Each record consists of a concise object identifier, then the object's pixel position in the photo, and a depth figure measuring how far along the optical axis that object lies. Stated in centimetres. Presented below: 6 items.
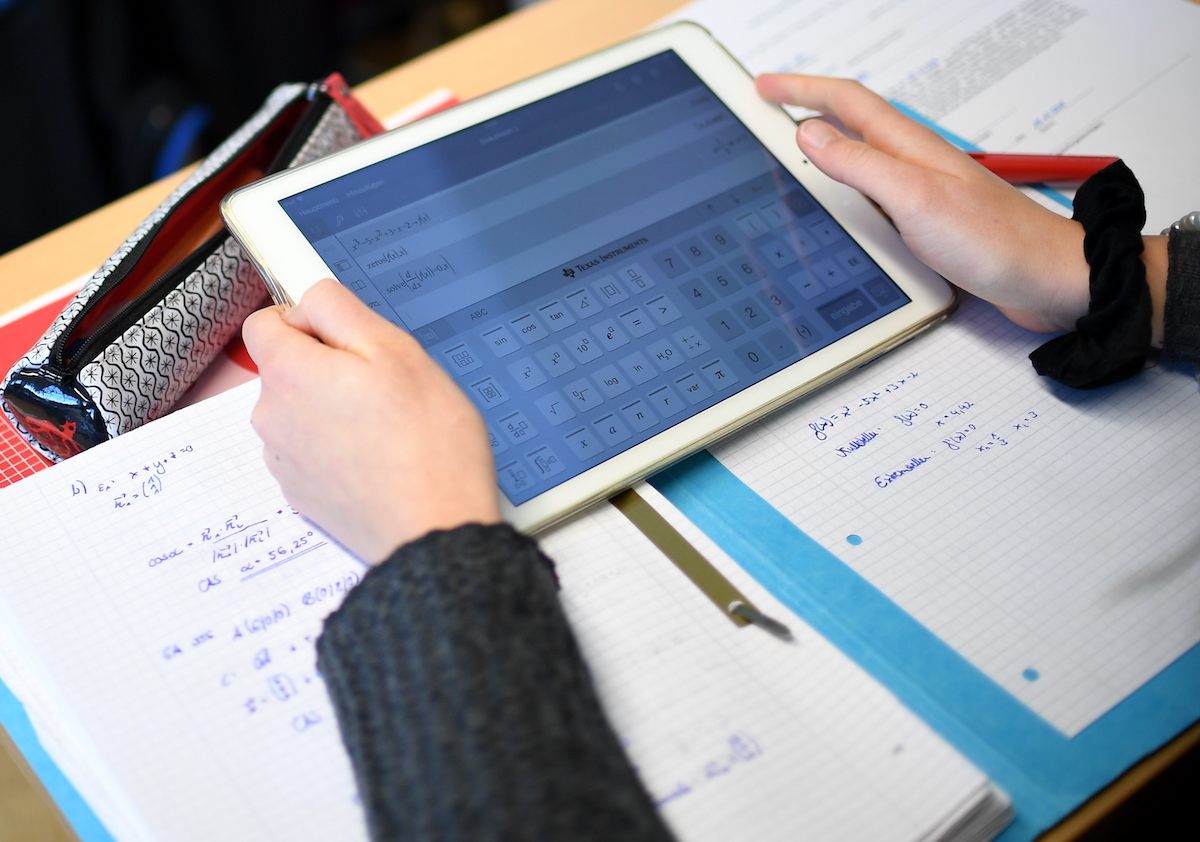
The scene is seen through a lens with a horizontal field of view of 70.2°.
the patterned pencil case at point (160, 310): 52
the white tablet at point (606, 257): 51
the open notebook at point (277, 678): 40
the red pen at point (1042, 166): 71
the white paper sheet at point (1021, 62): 76
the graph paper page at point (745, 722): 39
